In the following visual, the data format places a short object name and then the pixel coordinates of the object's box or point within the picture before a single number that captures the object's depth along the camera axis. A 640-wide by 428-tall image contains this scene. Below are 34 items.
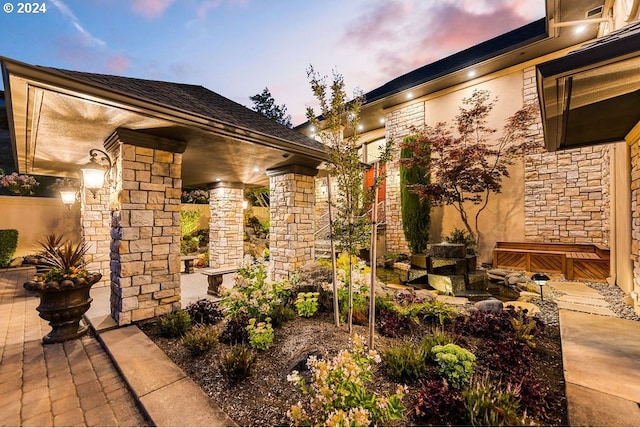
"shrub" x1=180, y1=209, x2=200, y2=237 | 8.95
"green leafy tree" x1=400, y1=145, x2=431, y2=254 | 8.38
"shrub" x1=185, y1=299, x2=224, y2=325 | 3.67
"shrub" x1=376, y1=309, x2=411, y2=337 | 3.05
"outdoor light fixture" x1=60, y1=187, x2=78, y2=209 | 6.34
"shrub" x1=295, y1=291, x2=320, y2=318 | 3.52
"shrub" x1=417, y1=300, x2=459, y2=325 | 3.37
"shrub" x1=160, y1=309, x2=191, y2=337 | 3.29
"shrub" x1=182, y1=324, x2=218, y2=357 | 2.78
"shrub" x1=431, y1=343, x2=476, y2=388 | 2.06
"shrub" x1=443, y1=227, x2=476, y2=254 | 7.64
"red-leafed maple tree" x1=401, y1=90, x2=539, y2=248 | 7.14
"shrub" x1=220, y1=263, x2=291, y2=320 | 3.30
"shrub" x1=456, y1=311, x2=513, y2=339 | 2.97
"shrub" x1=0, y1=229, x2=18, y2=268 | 8.25
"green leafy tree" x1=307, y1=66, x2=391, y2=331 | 3.10
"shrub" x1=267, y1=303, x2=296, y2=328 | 3.38
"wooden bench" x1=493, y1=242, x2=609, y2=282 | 5.98
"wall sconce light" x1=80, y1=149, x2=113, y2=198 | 3.77
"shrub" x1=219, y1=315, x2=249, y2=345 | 3.05
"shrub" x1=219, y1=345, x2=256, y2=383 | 2.30
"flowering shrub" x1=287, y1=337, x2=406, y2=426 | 1.62
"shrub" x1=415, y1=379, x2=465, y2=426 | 1.71
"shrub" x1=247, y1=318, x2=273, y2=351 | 2.78
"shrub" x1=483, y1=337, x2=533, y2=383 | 2.18
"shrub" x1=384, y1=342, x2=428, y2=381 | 2.22
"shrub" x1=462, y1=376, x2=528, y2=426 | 1.60
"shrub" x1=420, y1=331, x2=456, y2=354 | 2.53
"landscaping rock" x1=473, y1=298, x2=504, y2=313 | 3.66
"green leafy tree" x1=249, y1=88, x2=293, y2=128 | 17.81
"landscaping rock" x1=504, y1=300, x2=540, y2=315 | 3.88
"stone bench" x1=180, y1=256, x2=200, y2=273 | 7.47
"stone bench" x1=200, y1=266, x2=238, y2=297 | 5.28
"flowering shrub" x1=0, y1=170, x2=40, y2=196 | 9.21
